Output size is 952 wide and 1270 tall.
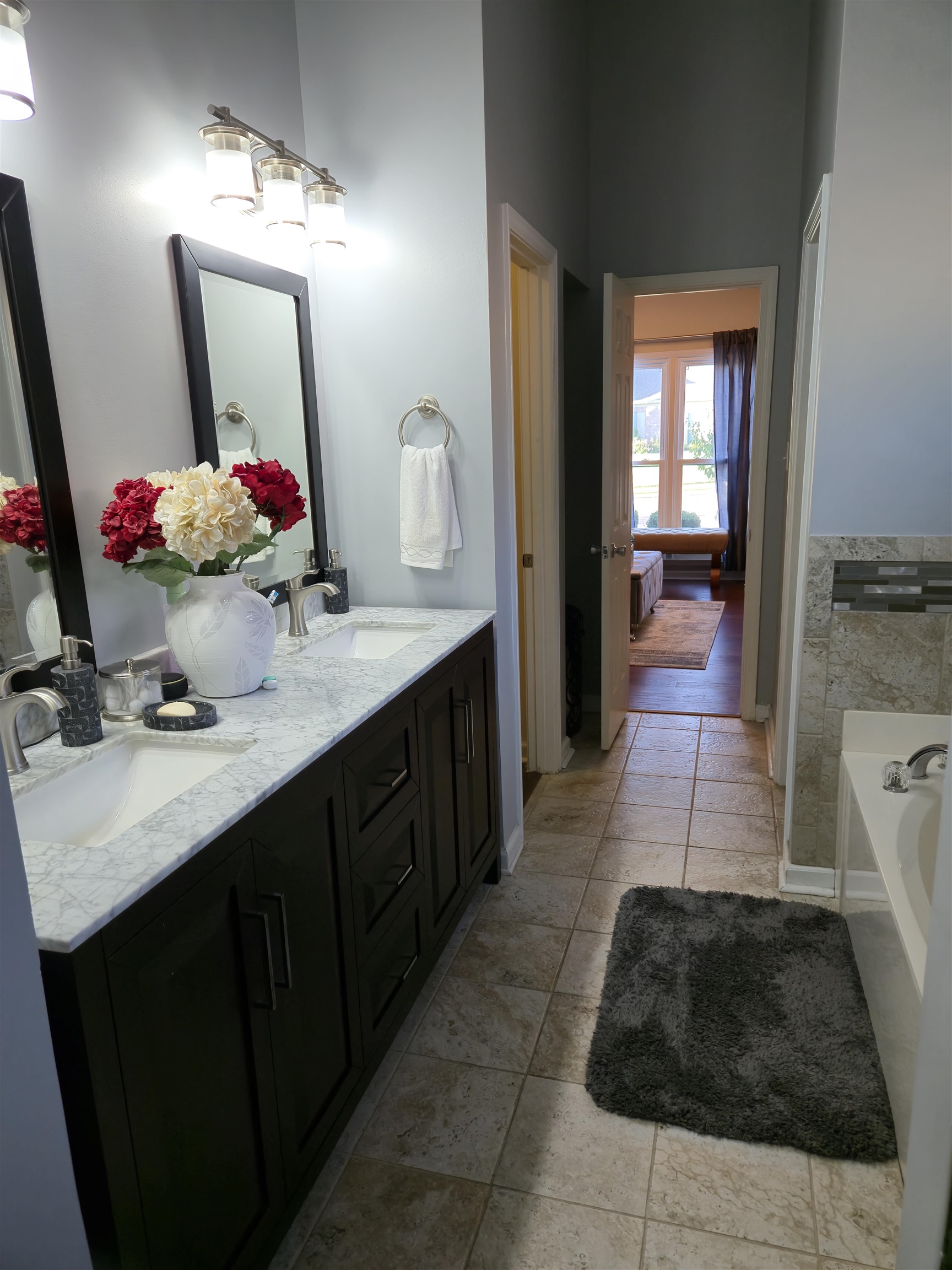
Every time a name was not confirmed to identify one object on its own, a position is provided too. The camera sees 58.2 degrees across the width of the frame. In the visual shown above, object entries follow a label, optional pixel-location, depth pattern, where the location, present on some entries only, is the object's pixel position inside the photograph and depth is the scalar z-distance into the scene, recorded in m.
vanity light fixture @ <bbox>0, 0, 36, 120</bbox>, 1.33
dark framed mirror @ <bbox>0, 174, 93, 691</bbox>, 1.51
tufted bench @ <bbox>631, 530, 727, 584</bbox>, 8.00
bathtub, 1.69
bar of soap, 1.65
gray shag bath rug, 1.81
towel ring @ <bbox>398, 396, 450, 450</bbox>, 2.57
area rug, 5.38
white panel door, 3.64
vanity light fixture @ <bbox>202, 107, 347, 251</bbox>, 1.94
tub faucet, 2.19
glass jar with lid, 1.71
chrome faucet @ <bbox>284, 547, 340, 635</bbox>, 2.37
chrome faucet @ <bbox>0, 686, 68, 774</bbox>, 1.41
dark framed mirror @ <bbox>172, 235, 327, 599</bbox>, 2.07
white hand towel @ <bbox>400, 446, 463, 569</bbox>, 2.56
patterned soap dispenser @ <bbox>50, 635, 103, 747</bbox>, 1.55
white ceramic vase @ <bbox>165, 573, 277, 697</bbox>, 1.79
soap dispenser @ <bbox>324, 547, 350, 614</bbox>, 2.64
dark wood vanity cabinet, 1.05
